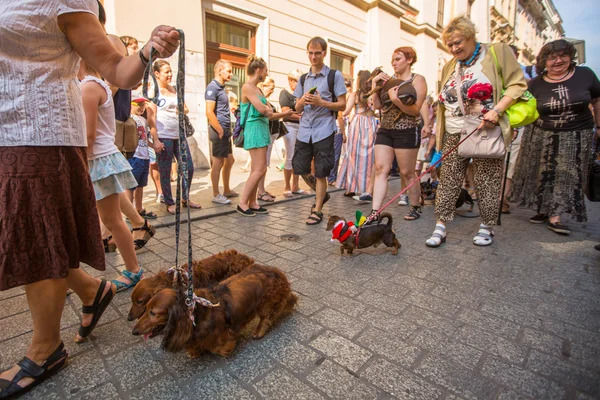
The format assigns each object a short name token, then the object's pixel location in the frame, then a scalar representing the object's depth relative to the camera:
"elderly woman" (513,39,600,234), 3.95
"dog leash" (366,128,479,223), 3.48
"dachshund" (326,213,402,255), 3.23
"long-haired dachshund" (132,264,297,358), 1.52
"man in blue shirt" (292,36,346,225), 4.33
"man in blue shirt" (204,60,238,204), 5.14
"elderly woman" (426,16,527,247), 3.35
